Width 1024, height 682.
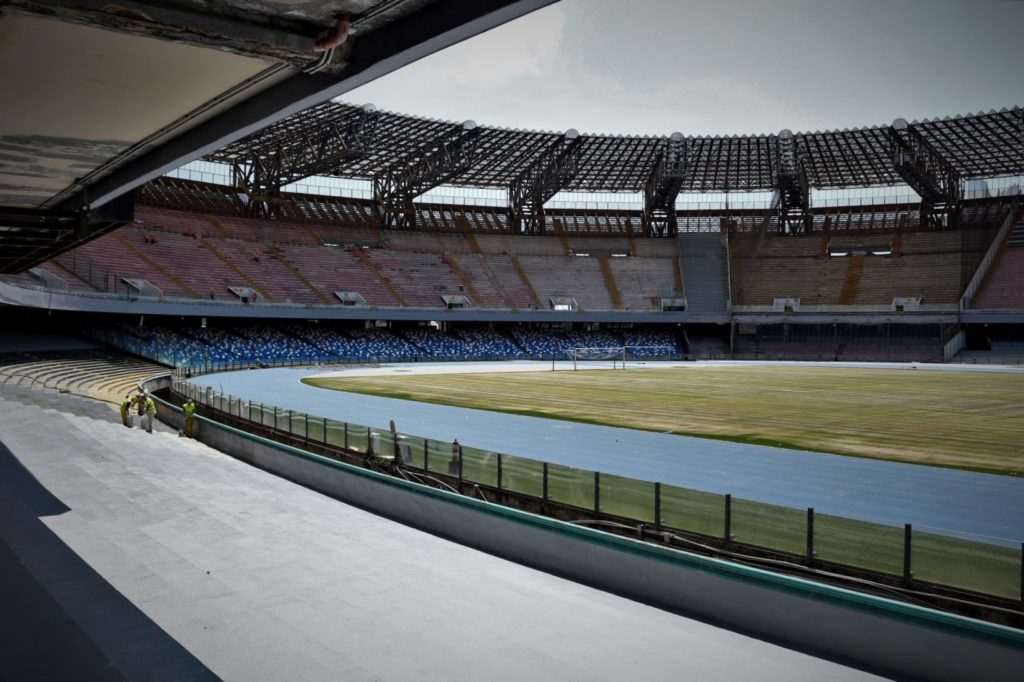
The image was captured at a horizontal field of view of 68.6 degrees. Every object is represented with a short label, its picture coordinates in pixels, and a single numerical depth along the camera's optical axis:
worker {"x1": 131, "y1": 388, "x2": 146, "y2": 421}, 23.90
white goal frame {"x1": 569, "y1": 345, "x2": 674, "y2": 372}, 76.50
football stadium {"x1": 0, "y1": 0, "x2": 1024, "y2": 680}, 7.55
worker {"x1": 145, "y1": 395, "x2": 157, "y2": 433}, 22.98
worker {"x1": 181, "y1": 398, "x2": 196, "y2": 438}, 23.00
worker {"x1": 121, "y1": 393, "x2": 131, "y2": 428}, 23.84
